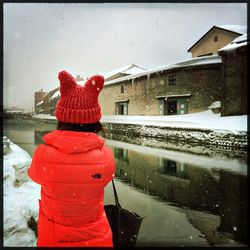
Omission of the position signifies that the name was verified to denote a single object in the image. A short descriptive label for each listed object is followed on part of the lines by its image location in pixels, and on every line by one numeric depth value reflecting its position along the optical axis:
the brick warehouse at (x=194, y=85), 16.22
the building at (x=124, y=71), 33.81
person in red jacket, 1.12
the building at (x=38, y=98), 57.61
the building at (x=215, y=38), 23.43
